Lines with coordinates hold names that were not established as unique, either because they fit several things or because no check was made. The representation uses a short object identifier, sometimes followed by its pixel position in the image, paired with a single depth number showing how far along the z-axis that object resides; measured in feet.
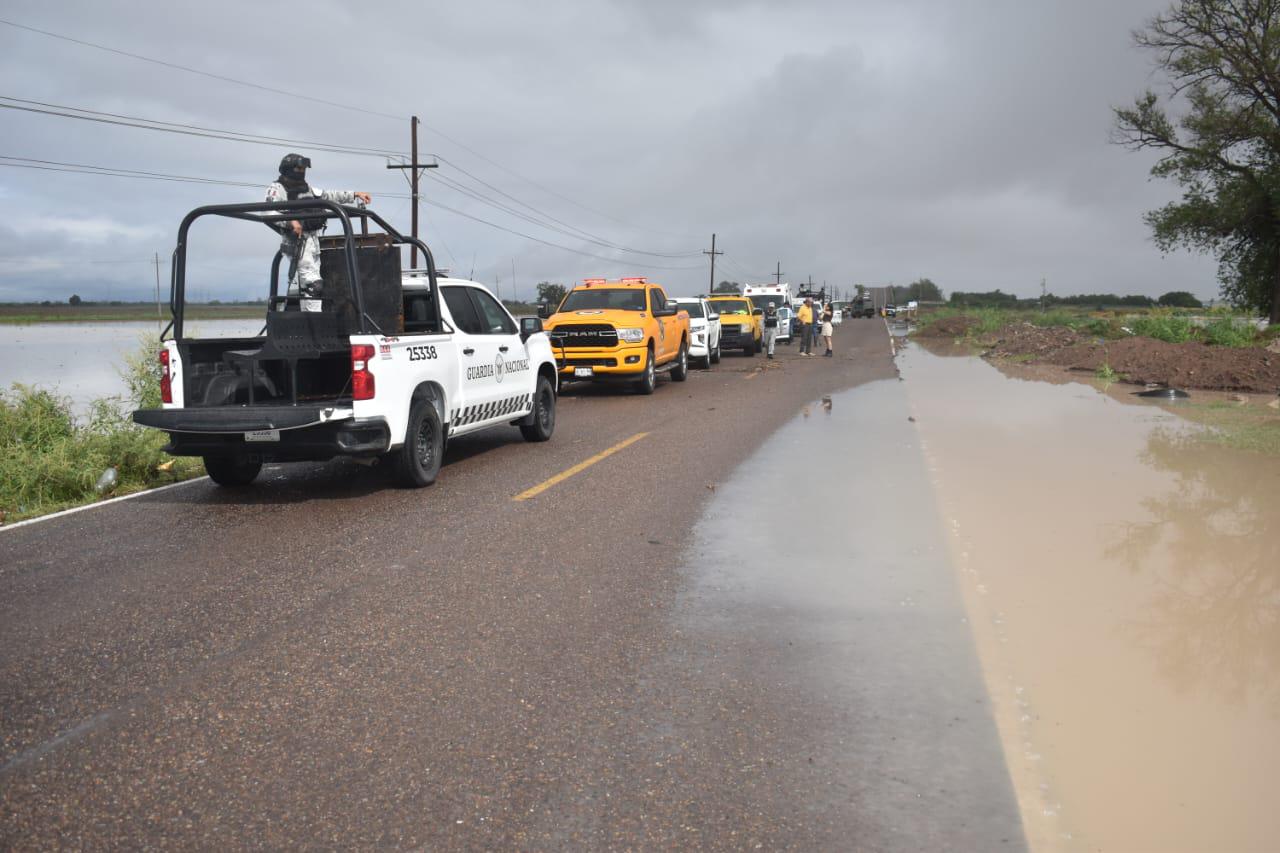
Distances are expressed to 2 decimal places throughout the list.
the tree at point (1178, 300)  357.76
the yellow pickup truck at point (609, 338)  58.54
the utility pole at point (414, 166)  120.26
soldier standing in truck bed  30.14
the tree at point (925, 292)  603.26
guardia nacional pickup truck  26.63
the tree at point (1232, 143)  117.50
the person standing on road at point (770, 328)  103.96
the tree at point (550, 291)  171.83
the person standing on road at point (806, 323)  111.04
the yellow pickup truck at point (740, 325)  106.22
